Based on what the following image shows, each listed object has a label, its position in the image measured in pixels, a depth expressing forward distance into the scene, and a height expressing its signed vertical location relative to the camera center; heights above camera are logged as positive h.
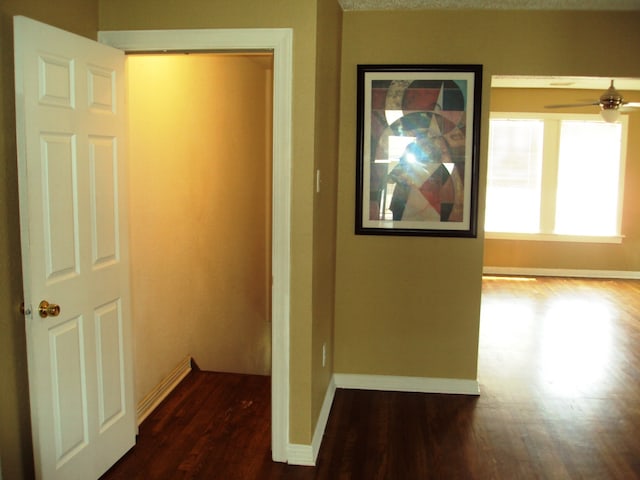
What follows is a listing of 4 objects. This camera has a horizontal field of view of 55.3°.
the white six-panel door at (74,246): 2.35 -0.31
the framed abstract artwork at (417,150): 3.92 +0.17
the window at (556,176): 8.75 +0.02
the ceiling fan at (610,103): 5.75 +0.72
